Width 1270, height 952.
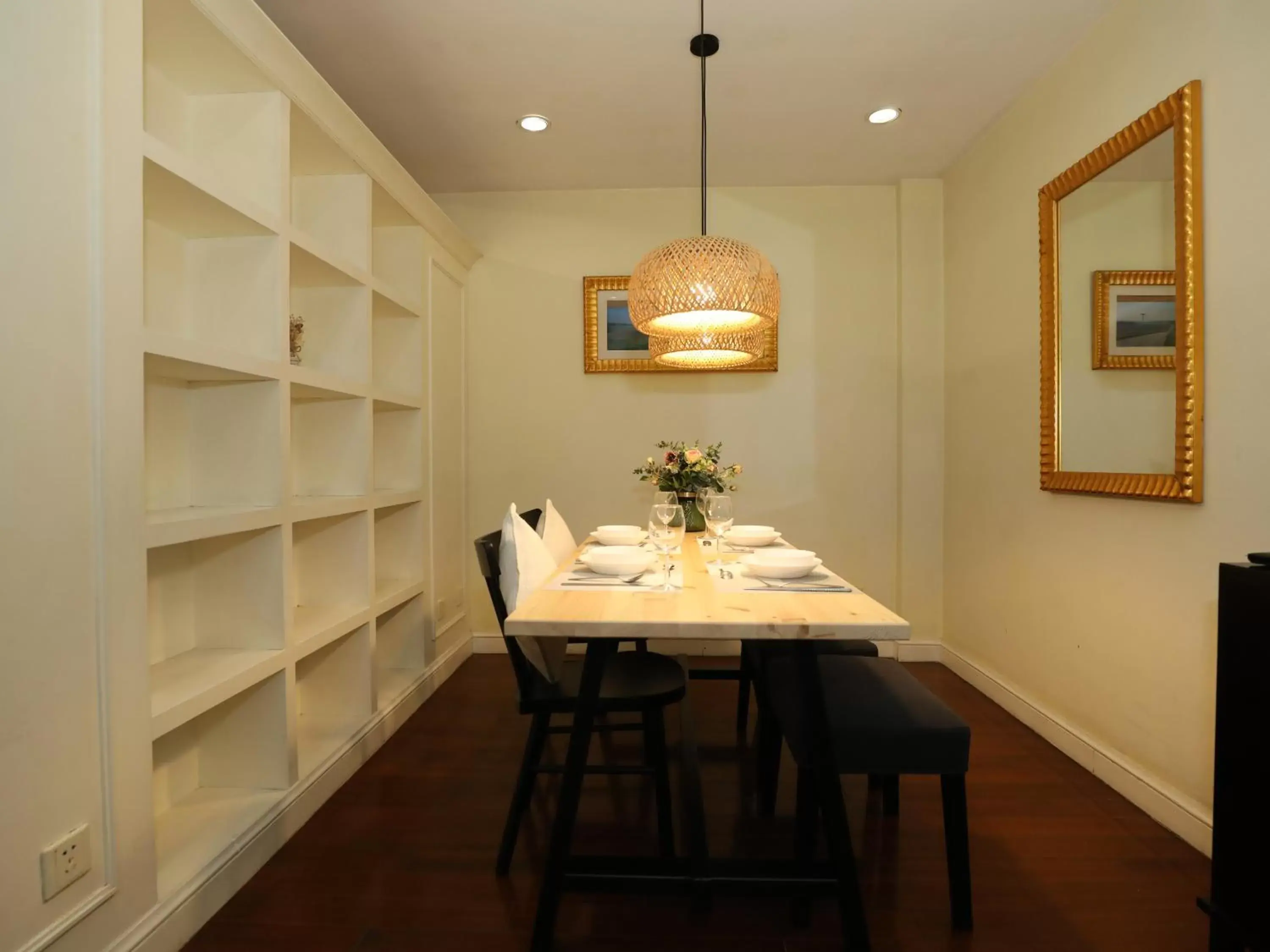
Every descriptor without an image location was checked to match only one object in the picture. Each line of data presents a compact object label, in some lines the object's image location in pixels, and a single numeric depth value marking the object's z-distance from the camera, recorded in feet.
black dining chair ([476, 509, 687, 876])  5.77
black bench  4.82
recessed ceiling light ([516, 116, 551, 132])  9.46
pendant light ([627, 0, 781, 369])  6.95
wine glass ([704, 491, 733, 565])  7.40
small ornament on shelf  7.84
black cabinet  4.18
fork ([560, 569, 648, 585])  5.53
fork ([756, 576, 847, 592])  5.35
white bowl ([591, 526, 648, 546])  7.74
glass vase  9.17
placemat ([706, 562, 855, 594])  5.31
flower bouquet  8.91
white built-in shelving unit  5.50
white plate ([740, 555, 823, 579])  5.55
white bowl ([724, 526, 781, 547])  7.48
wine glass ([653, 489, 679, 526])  7.35
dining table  4.29
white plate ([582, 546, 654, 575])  5.66
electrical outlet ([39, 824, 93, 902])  3.86
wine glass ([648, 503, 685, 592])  6.61
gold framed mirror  6.06
